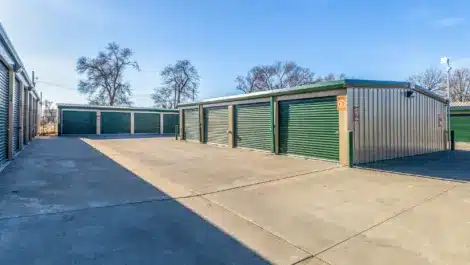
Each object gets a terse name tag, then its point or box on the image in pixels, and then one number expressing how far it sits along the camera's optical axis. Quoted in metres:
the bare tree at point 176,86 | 42.97
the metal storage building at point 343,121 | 8.77
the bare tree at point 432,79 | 36.78
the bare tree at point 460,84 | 35.09
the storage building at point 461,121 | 17.16
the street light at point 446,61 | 20.78
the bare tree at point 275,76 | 43.69
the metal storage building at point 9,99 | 8.49
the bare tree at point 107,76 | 37.66
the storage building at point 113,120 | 26.47
